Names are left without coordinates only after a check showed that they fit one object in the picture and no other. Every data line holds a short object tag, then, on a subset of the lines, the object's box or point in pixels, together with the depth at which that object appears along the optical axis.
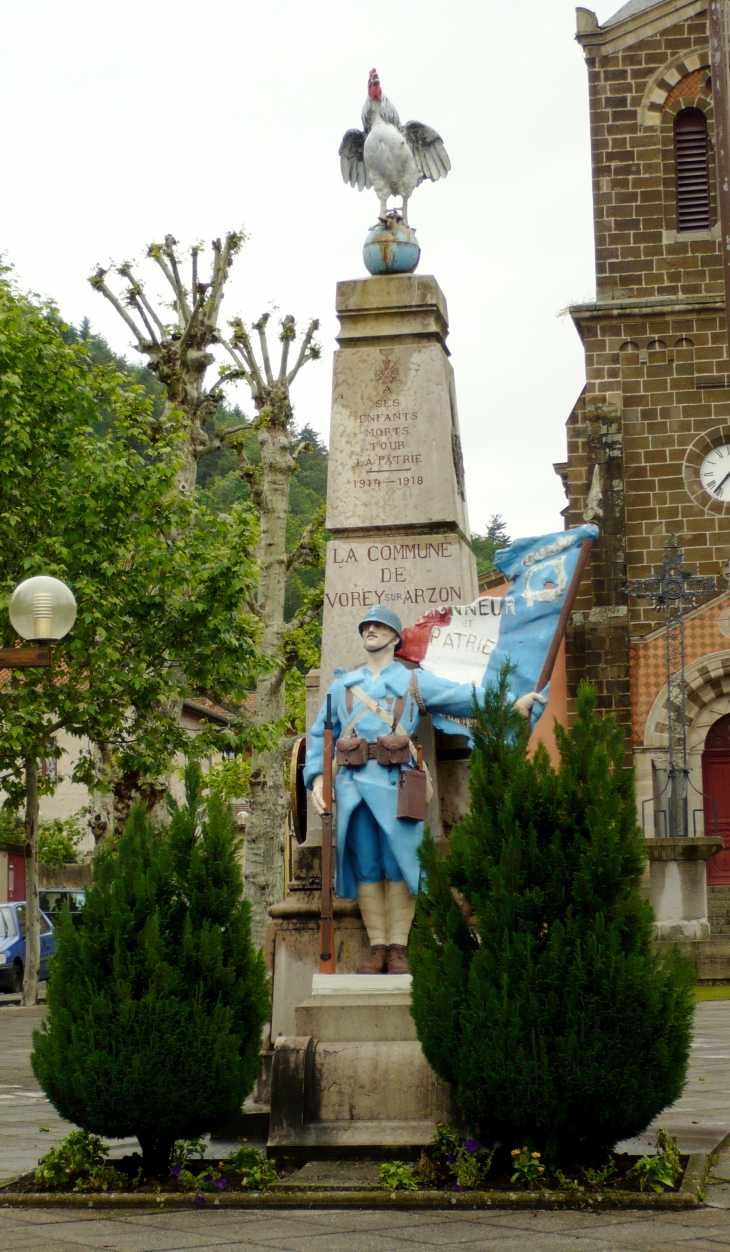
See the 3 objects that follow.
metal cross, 24.44
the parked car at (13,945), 25.53
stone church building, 25.84
